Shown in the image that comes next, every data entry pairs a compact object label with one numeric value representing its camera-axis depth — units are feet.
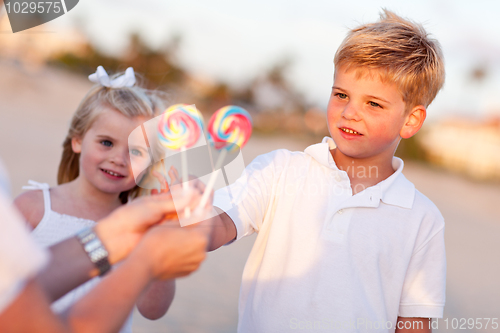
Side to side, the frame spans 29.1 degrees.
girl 4.08
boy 3.70
